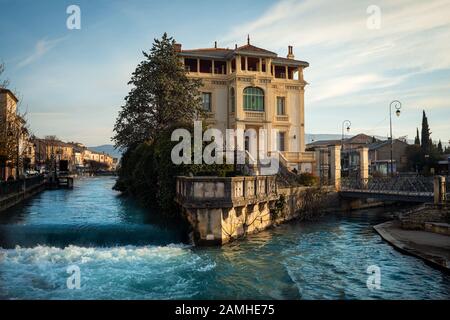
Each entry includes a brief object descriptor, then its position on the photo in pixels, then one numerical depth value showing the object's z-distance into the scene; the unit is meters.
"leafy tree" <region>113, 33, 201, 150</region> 36.50
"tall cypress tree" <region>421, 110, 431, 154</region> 65.44
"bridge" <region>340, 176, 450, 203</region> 24.62
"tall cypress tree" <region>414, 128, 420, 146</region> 74.24
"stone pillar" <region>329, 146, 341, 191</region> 34.47
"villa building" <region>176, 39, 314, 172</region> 41.59
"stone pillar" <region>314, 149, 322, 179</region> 37.47
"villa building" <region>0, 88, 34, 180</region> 30.95
